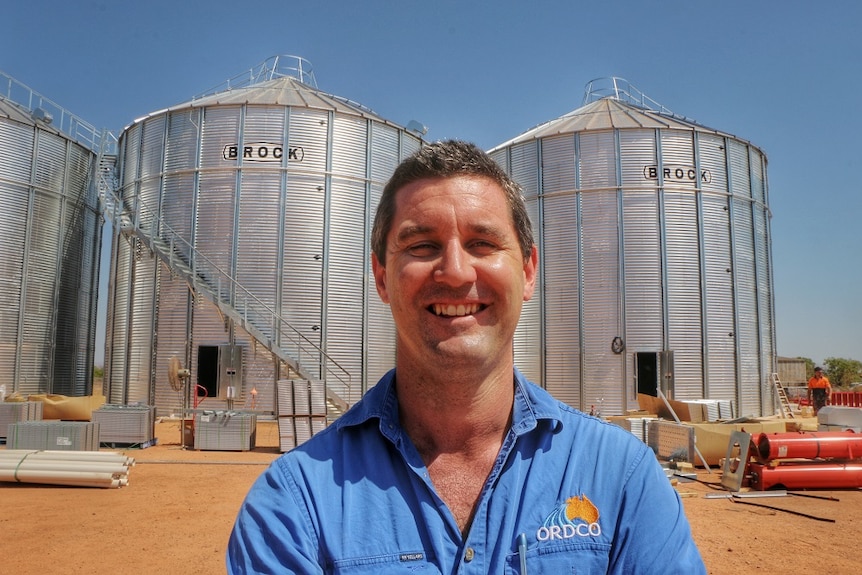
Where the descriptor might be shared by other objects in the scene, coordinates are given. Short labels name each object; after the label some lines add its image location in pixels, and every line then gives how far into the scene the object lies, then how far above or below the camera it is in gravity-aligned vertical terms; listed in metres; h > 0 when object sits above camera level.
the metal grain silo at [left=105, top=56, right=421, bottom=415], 24.11 +3.46
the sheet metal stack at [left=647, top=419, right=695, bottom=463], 15.21 -2.29
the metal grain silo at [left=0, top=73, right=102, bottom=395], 26.22 +4.08
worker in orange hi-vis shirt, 24.34 -1.57
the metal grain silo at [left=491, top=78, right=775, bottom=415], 25.72 +3.32
